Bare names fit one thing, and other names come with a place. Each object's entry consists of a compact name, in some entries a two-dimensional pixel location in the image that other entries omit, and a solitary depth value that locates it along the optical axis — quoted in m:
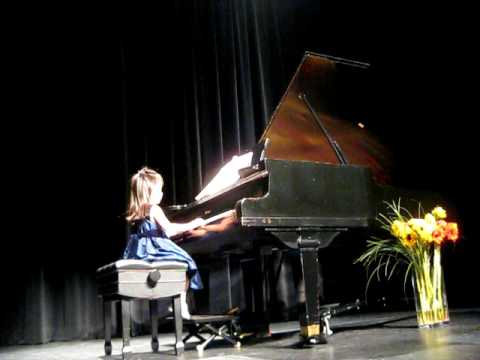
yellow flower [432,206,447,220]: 3.66
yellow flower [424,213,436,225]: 3.56
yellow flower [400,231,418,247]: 3.55
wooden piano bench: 2.95
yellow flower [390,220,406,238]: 3.48
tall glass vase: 3.59
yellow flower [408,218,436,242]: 3.51
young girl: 3.26
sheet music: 3.63
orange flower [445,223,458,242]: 3.62
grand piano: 2.97
